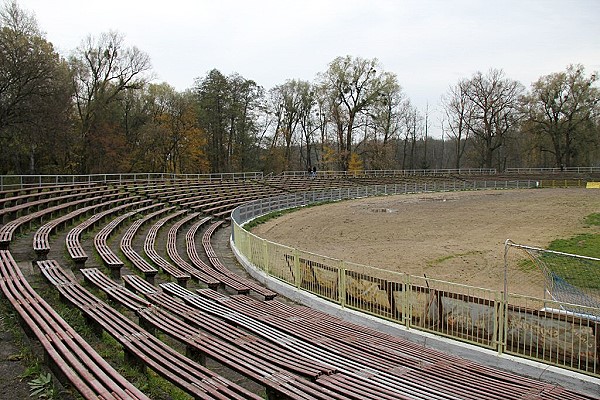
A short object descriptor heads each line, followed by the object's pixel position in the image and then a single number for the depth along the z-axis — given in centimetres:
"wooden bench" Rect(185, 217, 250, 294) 1058
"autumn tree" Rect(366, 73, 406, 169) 6469
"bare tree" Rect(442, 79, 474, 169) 7494
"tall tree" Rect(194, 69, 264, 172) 5816
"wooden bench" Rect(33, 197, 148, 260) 1155
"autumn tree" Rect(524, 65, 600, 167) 6950
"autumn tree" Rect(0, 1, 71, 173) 2914
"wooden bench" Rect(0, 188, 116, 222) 1729
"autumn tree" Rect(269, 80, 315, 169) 6831
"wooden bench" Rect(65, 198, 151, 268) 1114
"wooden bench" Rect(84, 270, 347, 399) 506
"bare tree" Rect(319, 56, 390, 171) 6378
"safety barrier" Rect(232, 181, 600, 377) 727
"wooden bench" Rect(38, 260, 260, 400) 466
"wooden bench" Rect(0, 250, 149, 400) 432
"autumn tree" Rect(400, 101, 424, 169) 8394
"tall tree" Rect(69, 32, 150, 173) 4512
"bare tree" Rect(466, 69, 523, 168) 7225
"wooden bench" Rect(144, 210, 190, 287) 1062
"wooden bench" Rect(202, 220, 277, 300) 1057
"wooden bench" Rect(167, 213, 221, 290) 1074
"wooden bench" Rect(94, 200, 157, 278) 1093
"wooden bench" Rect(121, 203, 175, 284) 1071
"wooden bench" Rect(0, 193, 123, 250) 1250
